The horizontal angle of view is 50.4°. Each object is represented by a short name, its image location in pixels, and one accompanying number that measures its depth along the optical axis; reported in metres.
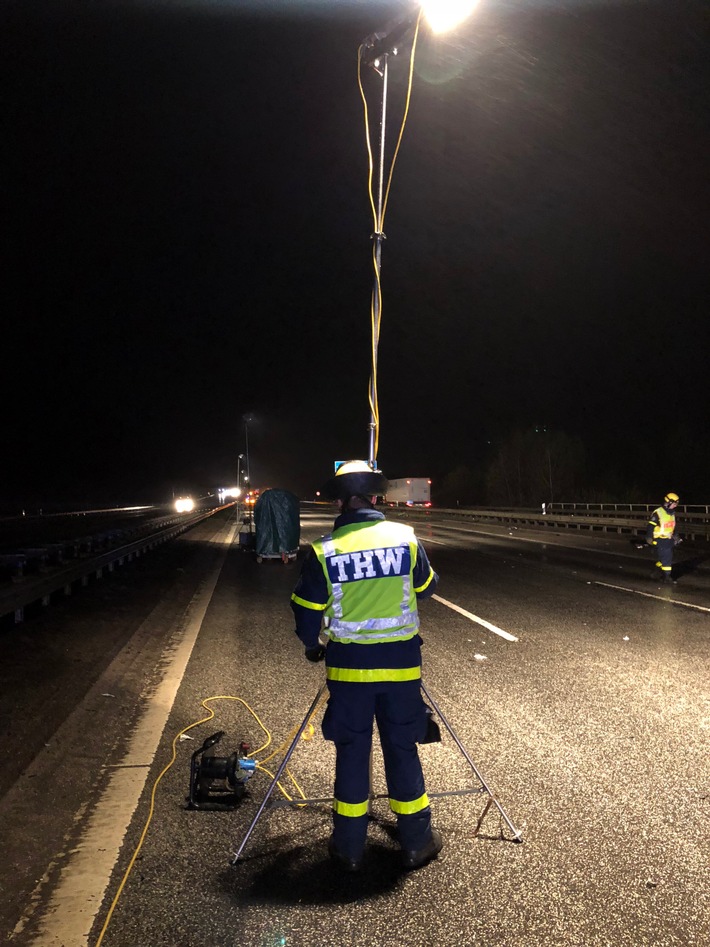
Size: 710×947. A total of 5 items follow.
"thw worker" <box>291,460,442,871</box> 3.78
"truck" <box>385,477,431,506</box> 71.38
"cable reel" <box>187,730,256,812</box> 4.54
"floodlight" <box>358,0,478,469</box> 6.02
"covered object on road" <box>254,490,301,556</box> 19.45
